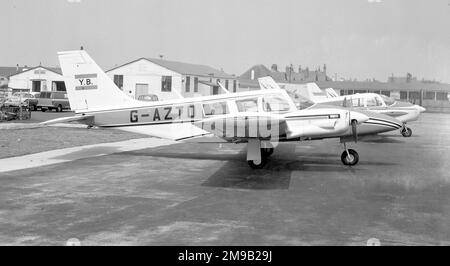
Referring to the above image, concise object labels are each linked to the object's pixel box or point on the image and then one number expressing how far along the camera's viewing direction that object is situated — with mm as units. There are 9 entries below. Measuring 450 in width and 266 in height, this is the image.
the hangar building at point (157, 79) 55031
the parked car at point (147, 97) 42781
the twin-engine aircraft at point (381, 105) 22156
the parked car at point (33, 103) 44531
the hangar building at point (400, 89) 74875
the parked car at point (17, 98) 39931
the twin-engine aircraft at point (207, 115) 11884
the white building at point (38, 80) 64375
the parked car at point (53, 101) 44688
